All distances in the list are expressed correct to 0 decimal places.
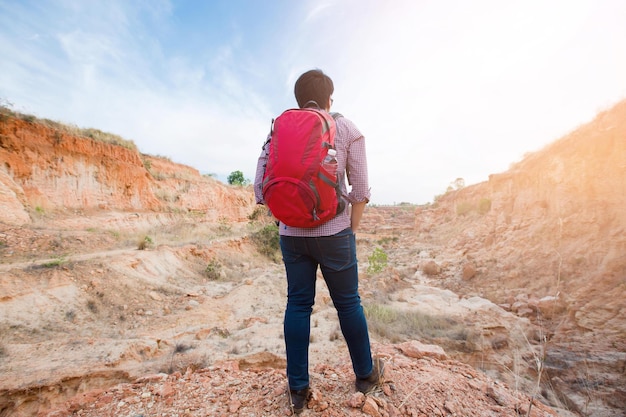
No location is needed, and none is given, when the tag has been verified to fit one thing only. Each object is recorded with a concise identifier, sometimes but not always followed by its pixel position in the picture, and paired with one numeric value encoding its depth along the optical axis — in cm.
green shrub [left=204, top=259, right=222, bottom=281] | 808
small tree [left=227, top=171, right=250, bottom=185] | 3149
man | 149
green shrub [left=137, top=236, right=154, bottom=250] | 763
